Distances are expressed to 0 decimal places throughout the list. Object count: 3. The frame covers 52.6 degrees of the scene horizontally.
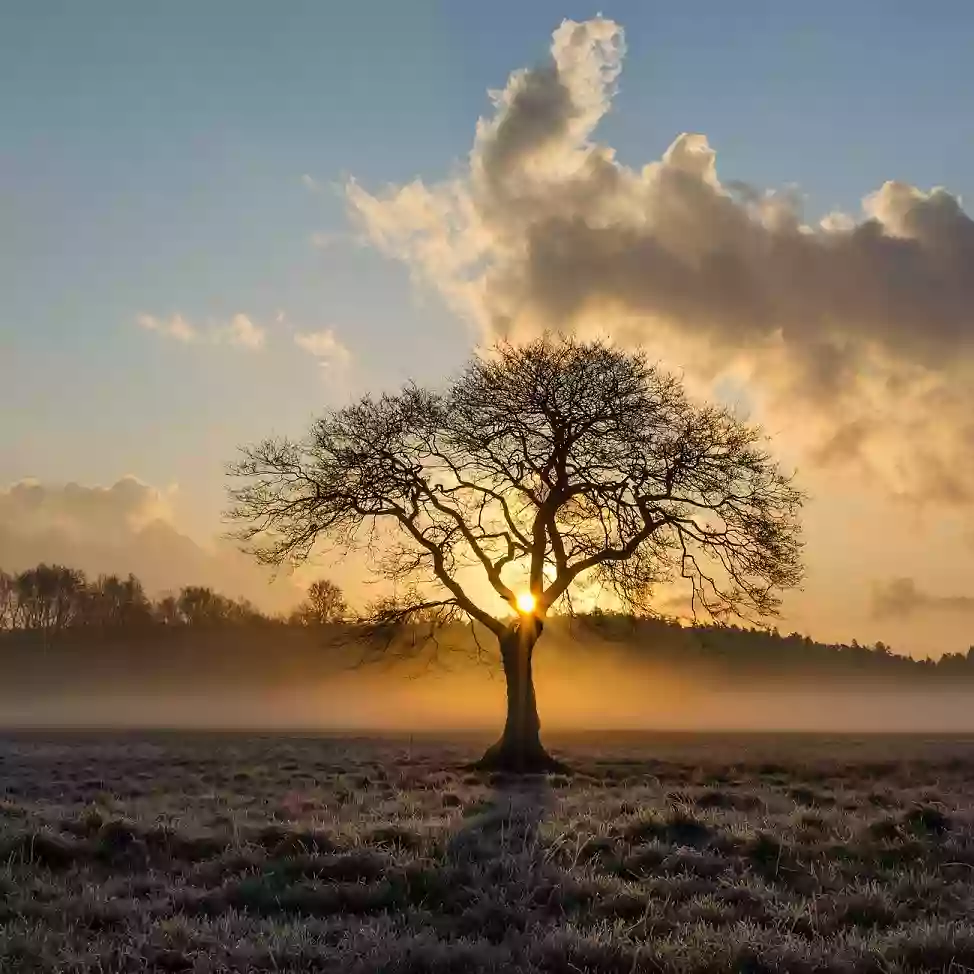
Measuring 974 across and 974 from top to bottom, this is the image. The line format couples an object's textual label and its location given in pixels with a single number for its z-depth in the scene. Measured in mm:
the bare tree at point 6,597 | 118500
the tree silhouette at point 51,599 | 117875
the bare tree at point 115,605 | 119438
